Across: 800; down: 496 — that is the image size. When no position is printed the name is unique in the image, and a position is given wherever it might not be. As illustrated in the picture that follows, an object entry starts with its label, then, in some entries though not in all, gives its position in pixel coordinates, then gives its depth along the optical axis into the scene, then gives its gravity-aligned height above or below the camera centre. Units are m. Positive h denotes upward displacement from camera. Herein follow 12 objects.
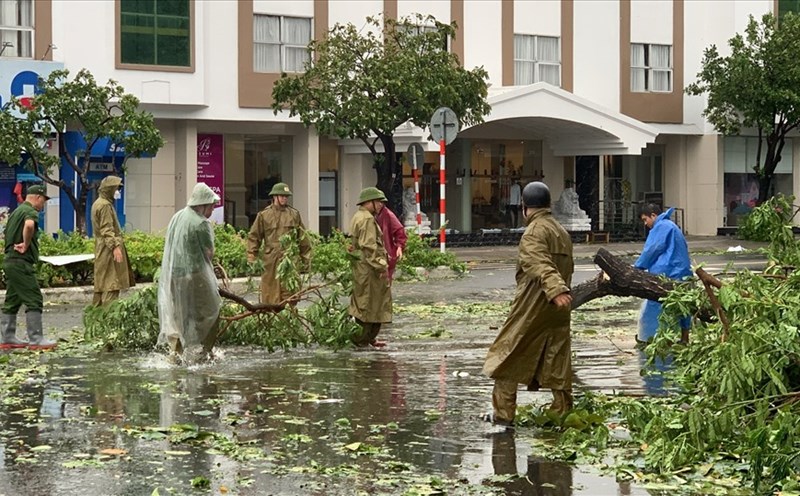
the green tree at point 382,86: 32.88 +2.69
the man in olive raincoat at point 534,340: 9.73 -0.97
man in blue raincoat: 14.39 -0.55
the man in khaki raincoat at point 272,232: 17.58 -0.38
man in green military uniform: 14.83 -0.72
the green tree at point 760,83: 40.91 +3.40
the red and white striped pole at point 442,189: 27.11 +0.22
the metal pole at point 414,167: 30.30 +0.70
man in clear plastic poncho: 13.38 -0.75
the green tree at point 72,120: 29.81 +1.68
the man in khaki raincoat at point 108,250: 16.17 -0.55
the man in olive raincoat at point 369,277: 14.66 -0.80
